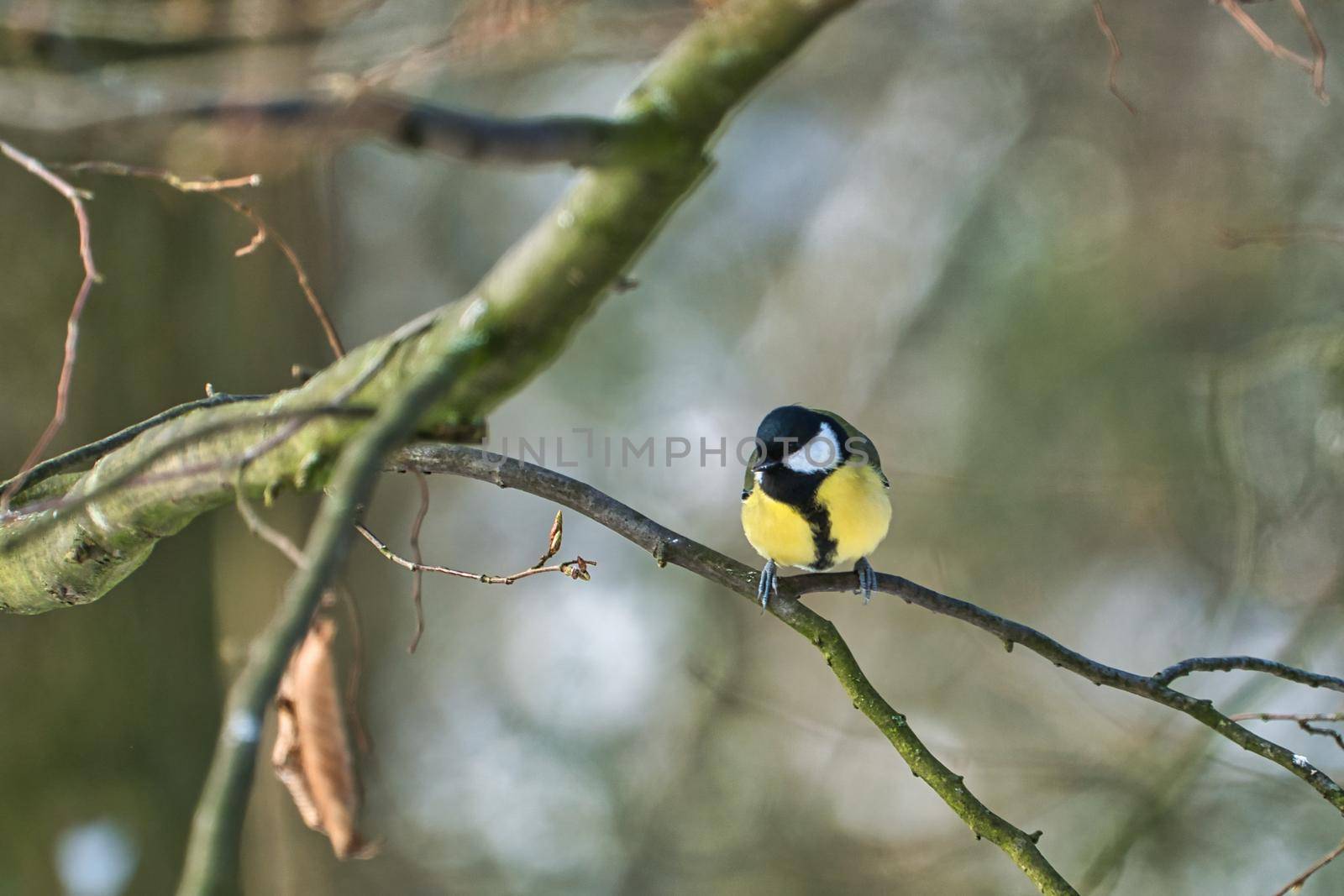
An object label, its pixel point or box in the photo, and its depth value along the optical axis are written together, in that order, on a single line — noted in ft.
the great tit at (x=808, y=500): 27.58
